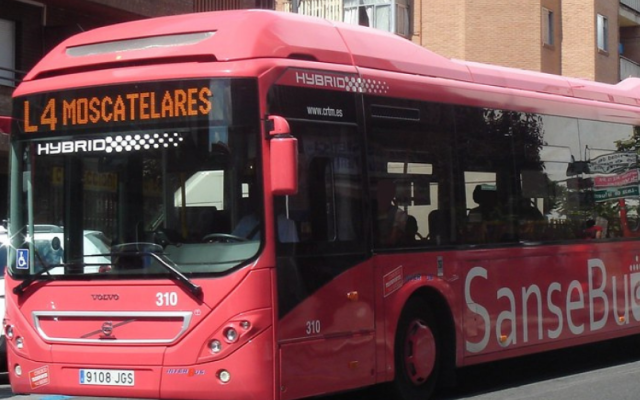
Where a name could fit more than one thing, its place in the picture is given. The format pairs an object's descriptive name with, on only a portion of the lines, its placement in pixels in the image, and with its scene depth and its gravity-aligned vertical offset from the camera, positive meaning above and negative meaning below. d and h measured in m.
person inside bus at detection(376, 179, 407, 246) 9.81 -0.05
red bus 8.49 -0.03
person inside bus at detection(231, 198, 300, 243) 8.48 -0.11
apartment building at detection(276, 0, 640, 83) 36.75 +6.11
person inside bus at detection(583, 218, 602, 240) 12.84 -0.26
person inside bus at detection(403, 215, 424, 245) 10.16 -0.20
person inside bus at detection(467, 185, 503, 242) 11.08 -0.07
